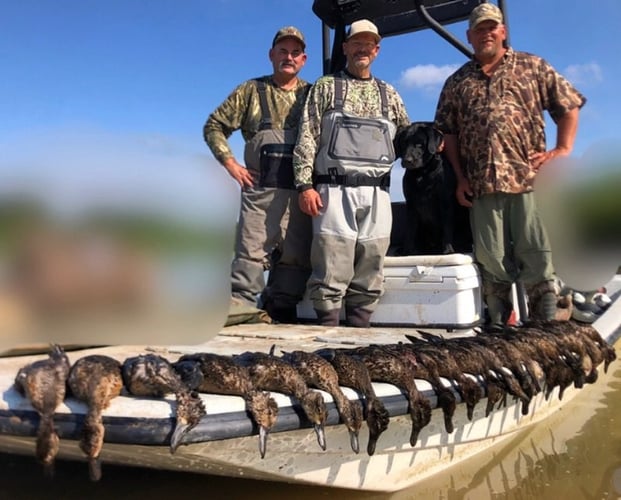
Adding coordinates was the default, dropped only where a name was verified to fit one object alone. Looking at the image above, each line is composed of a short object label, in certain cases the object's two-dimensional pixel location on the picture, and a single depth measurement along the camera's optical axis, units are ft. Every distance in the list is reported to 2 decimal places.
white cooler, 14.56
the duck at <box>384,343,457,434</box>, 9.59
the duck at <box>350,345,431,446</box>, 9.10
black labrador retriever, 15.49
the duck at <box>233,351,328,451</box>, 7.84
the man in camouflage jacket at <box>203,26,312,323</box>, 15.55
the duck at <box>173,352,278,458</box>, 7.36
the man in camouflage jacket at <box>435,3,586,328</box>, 14.46
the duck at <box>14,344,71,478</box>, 6.37
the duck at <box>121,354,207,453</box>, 6.89
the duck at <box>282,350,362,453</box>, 8.19
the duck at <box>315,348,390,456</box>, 8.55
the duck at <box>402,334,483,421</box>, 9.87
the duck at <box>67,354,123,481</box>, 6.50
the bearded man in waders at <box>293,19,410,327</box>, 14.64
